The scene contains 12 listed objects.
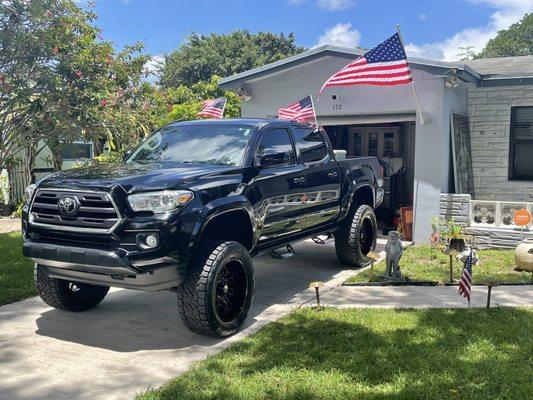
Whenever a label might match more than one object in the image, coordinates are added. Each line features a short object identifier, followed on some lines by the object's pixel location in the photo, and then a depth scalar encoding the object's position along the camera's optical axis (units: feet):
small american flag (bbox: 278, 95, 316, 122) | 32.91
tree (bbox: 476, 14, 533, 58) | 161.58
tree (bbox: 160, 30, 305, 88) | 130.41
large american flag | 27.81
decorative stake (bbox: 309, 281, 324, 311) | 18.90
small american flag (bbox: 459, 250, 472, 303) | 18.17
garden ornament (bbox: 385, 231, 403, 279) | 22.54
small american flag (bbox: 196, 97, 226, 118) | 38.29
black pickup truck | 14.66
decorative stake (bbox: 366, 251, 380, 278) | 22.45
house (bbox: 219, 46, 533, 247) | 31.01
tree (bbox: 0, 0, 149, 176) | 30.94
